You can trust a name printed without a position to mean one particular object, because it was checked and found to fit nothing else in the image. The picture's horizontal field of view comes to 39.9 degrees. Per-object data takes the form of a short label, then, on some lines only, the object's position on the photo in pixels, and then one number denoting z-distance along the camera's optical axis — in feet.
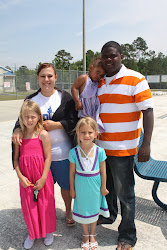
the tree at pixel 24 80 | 71.37
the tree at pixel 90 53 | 153.69
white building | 116.65
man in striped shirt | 6.41
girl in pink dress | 6.93
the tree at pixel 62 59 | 142.00
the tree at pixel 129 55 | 182.91
